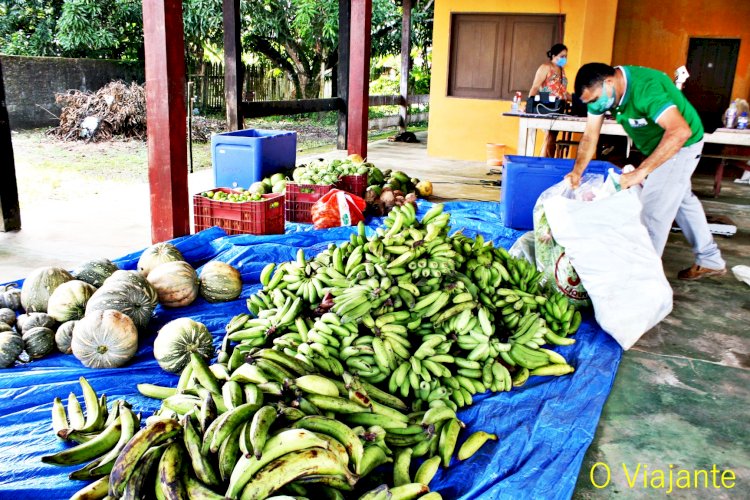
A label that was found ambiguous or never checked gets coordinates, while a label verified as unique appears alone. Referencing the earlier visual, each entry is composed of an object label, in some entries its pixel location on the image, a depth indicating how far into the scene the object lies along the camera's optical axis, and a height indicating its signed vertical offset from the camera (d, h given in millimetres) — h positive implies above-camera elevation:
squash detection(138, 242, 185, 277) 4281 -1195
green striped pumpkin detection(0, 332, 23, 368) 3148 -1368
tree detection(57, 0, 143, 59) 14344 +1362
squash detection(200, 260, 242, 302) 4148 -1314
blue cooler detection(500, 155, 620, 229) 6298 -820
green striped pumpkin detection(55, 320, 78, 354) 3352 -1377
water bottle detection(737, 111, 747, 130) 7496 -180
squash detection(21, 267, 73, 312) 3611 -1209
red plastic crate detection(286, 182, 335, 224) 6473 -1126
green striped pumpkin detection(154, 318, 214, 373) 3211 -1344
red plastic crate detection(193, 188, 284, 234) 5449 -1122
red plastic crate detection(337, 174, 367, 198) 6933 -1025
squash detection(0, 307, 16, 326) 3422 -1310
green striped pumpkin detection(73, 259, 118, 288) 3869 -1188
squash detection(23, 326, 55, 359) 3258 -1375
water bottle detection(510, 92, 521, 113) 9284 -91
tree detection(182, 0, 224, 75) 14414 +1556
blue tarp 2381 -1489
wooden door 12023 +728
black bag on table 8453 -58
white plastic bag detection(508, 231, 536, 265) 4688 -1139
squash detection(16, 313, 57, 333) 3365 -1311
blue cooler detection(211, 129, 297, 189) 6621 -749
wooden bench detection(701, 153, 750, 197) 8852 -986
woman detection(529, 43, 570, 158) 9031 +367
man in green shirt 4242 -271
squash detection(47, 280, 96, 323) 3504 -1244
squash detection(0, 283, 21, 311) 3723 -1314
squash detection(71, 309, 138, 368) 3180 -1319
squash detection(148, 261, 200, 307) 3967 -1271
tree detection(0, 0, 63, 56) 14953 +1354
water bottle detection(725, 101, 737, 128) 7629 -136
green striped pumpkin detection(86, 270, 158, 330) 3424 -1197
